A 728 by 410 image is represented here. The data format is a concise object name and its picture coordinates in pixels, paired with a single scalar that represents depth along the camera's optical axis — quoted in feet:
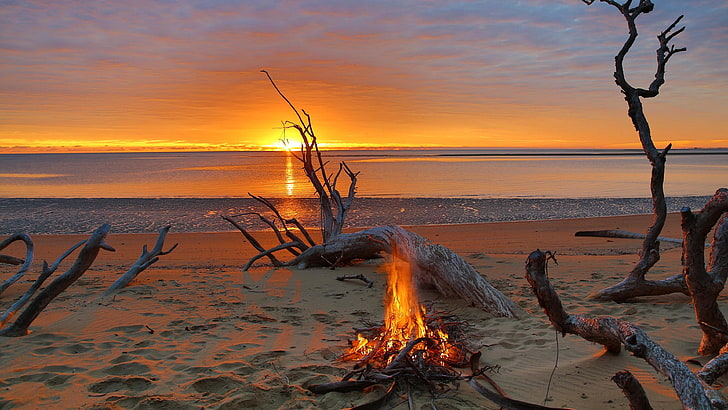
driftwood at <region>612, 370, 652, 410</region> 7.52
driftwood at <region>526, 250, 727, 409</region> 7.95
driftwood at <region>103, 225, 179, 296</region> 21.58
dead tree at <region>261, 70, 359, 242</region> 28.96
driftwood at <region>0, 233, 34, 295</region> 17.06
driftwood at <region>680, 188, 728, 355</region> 10.76
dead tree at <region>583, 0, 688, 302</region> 17.17
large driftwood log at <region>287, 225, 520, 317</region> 18.31
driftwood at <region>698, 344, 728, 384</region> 9.63
